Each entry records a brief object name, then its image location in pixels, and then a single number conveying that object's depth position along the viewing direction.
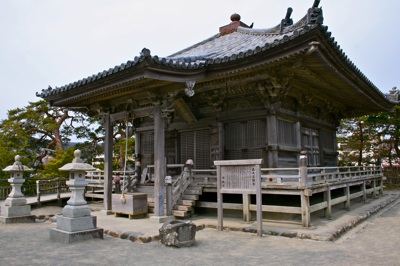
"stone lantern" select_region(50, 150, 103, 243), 8.58
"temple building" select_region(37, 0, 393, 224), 9.70
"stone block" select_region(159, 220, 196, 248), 7.74
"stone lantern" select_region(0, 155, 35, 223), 12.03
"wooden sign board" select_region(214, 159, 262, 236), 8.90
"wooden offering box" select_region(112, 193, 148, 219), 11.34
